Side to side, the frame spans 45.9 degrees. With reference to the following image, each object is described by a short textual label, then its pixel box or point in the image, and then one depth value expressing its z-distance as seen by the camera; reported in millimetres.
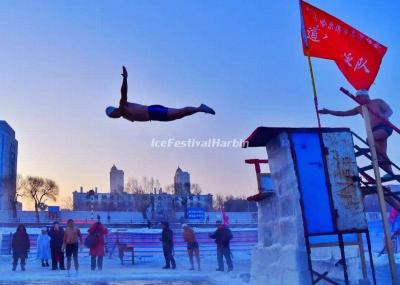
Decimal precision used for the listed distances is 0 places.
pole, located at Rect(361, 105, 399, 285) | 6387
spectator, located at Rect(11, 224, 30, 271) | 17203
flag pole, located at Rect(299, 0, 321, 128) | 8635
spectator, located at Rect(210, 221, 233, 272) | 15914
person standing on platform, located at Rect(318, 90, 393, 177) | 8195
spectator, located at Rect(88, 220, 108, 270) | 16859
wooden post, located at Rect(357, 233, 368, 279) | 8422
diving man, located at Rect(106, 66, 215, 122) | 8711
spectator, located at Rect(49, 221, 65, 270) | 17844
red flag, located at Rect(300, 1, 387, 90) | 8750
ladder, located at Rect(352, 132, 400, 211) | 7859
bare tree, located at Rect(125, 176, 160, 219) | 103462
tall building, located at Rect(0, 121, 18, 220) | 86438
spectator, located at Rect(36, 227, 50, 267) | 19347
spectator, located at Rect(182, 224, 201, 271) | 17130
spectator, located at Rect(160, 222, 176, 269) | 17656
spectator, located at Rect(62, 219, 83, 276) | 16297
